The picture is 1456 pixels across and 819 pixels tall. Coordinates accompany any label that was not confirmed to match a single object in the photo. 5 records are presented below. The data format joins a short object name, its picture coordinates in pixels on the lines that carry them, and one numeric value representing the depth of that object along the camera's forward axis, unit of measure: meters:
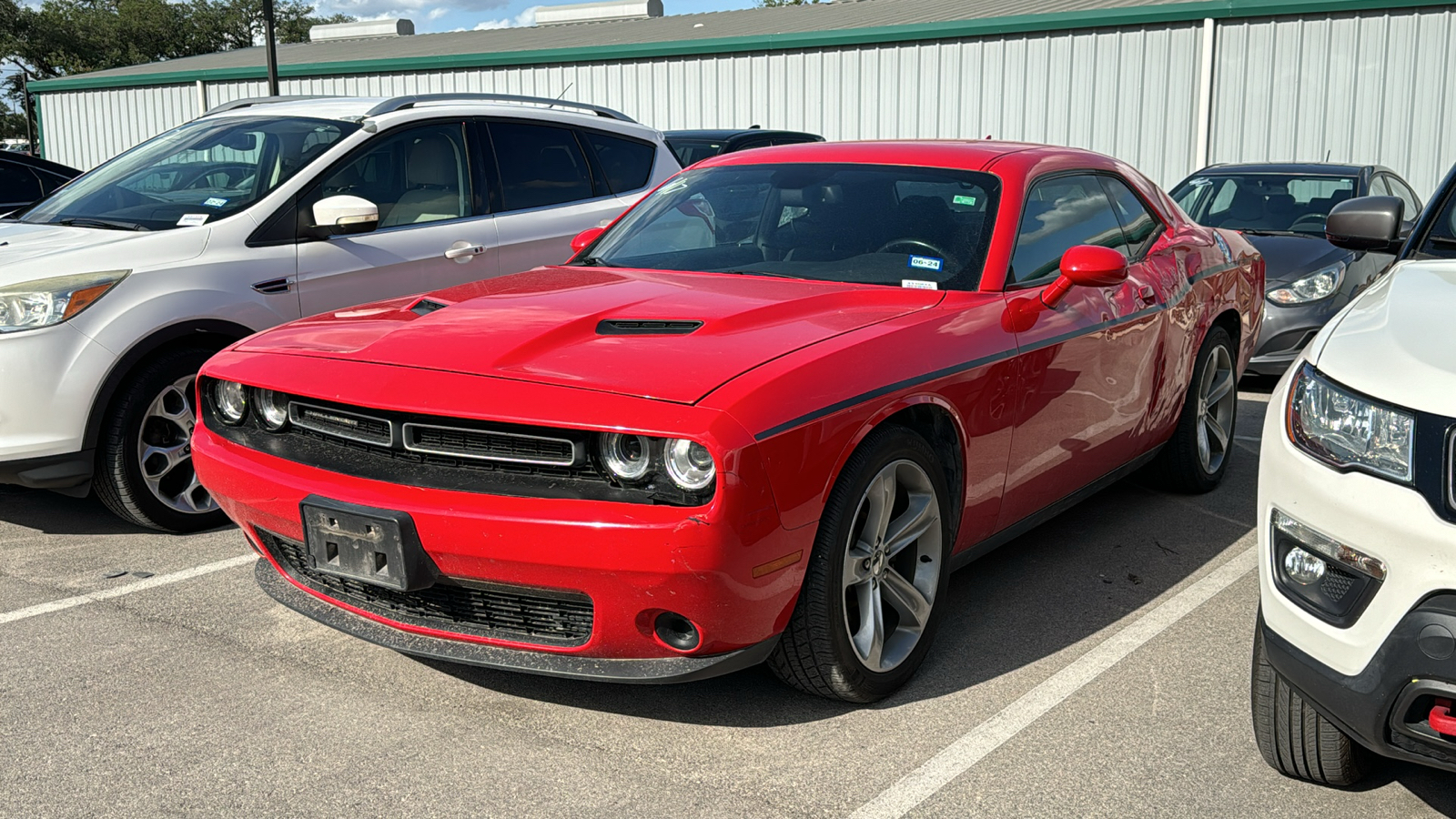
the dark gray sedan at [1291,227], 7.92
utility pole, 18.02
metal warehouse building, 13.91
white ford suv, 4.66
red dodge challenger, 2.93
